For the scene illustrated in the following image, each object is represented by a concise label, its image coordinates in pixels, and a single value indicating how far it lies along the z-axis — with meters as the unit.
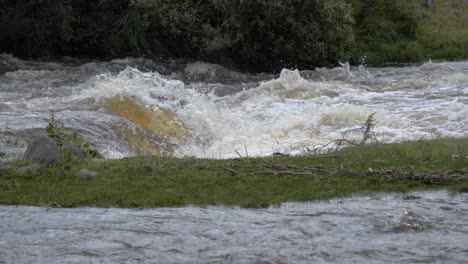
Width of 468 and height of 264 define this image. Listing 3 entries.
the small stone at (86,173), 17.23
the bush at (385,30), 58.19
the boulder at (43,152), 17.98
